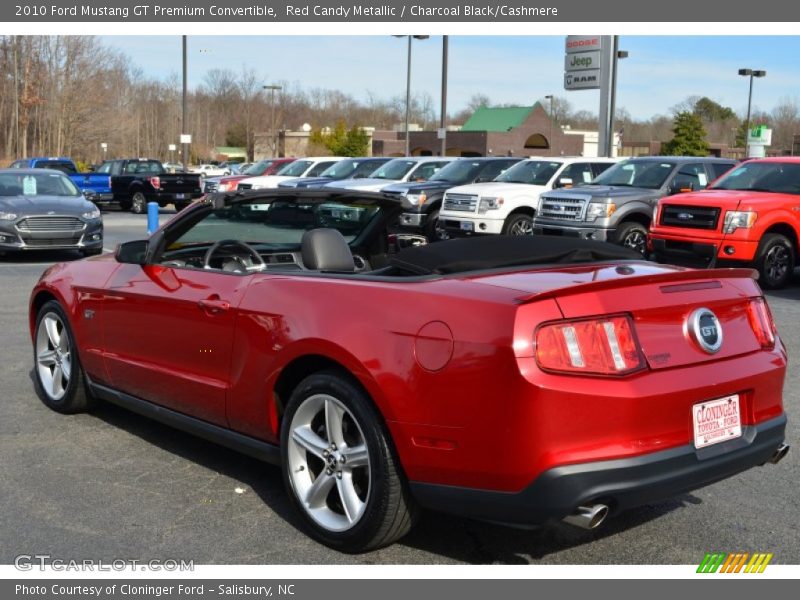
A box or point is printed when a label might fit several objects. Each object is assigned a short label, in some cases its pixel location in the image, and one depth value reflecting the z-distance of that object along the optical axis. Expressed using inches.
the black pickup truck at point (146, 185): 1196.5
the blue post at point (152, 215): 752.0
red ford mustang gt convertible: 134.0
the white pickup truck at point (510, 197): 689.6
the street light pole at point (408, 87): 1708.9
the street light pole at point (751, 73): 2277.3
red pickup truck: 505.4
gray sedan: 612.4
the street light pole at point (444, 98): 1275.8
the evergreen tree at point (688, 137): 2304.4
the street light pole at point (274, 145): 3443.4
